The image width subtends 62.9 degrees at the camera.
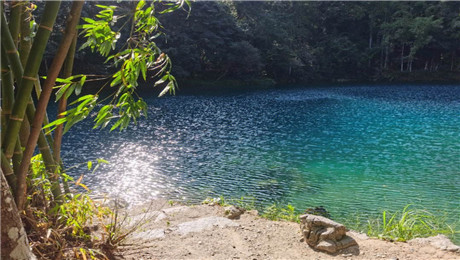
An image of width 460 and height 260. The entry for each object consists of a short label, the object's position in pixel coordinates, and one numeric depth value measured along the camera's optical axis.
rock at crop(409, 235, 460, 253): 3.25
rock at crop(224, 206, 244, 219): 4.49
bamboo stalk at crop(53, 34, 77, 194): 2.23
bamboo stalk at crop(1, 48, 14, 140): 1.79
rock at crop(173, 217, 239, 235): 3.61
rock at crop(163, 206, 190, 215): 4.64
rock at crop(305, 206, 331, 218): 5.60
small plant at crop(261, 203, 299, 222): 5.17
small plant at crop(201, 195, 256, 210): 5.80
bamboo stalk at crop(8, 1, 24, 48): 1.91
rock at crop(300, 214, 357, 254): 3.27
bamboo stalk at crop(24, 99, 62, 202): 2.24
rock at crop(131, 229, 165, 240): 3.19
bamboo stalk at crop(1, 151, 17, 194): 1.73
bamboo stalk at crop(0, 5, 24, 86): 1.75
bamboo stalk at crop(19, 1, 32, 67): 2.16
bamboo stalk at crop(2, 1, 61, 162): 1.62
